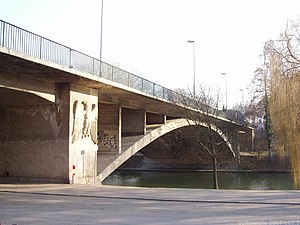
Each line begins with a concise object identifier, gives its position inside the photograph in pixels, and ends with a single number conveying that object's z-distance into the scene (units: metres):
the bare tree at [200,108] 33.69
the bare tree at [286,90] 21.47
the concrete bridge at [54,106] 18.50
